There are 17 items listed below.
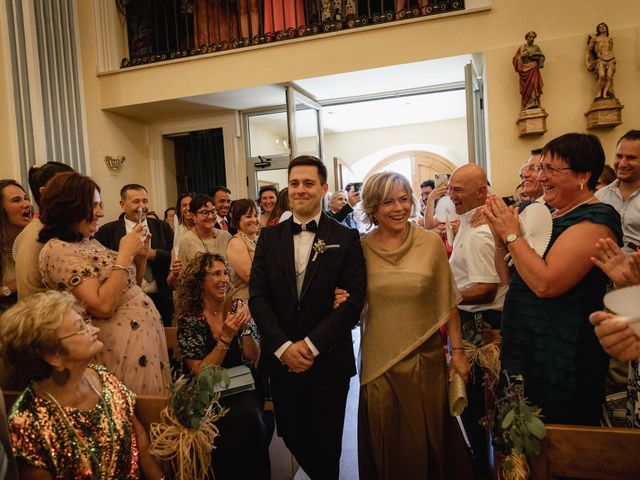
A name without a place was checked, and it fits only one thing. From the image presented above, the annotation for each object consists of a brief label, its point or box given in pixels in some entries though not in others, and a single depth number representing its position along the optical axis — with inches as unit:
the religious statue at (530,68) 174.4
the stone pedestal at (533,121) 178.2
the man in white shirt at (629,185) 96.7
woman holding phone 70.0
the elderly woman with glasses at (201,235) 135.5
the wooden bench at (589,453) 50.4
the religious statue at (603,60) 168.6
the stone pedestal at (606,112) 169.5
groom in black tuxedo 76.7
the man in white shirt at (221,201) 179.6
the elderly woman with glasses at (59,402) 55.7
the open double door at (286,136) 211.6
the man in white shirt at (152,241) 140.9
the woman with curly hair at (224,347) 82.8
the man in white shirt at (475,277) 88.1
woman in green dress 59.1
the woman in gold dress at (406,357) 75.8
